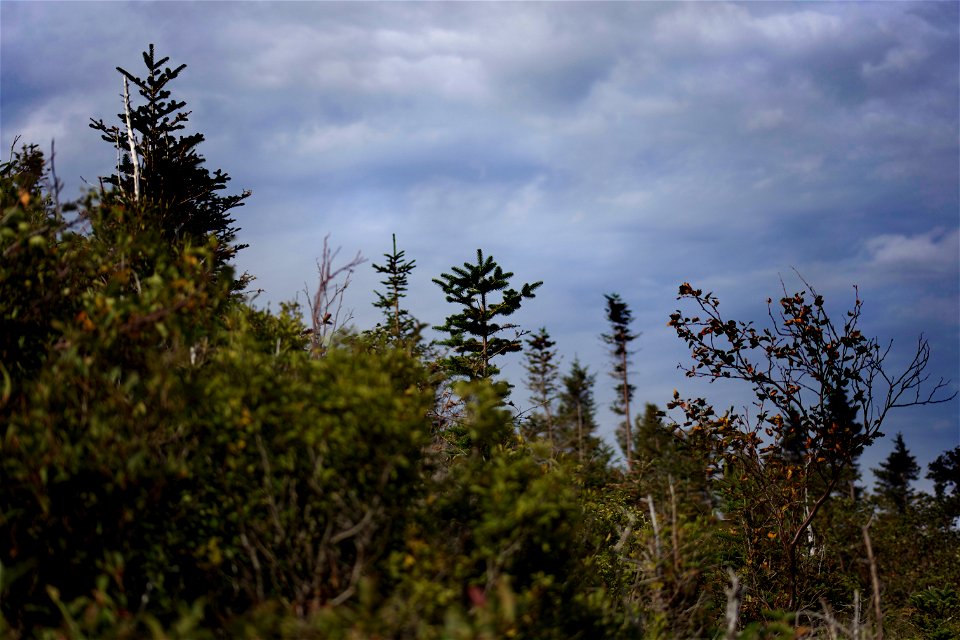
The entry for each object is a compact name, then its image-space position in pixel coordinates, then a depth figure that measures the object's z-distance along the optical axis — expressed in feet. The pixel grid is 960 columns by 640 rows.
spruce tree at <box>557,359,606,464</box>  184.03
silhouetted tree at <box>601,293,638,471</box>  167.84
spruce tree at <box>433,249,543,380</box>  82.12
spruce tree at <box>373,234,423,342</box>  122.62
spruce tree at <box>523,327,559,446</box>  165.17
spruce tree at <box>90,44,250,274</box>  66.54
